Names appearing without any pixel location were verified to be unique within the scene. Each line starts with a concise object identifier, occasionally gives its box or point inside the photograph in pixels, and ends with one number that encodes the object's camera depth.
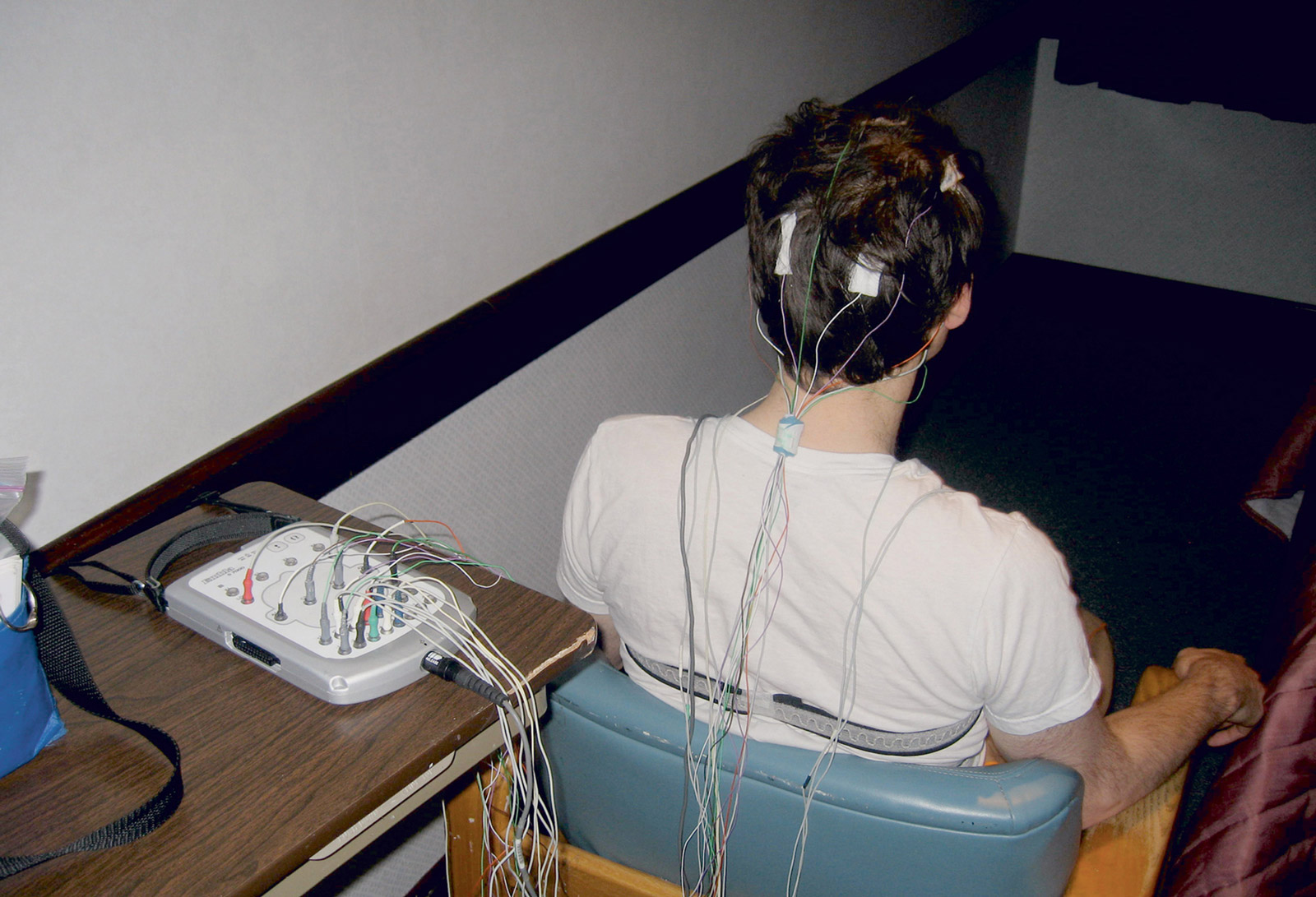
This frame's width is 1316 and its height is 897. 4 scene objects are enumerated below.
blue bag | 0.59
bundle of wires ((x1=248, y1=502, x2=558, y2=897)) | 0.69
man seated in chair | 0.76
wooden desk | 0.55
